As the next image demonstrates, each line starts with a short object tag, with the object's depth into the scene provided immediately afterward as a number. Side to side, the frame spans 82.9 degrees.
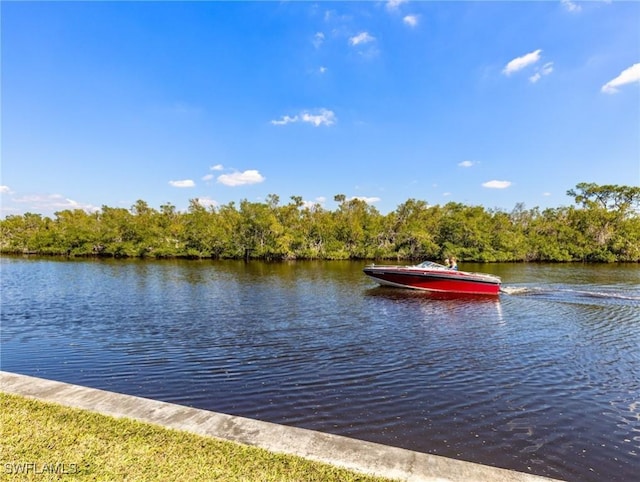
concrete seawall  4.02
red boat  22.84
